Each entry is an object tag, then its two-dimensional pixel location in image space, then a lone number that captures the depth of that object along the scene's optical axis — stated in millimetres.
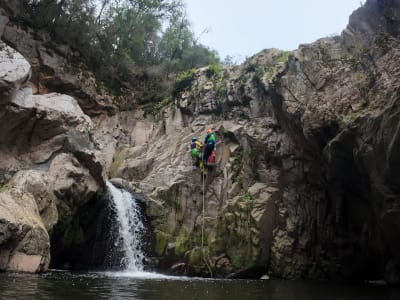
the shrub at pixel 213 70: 30312
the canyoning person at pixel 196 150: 25047
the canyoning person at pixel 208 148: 24812
